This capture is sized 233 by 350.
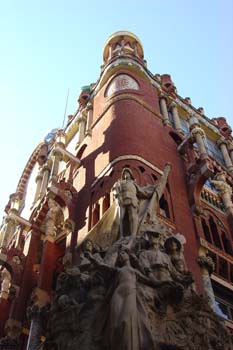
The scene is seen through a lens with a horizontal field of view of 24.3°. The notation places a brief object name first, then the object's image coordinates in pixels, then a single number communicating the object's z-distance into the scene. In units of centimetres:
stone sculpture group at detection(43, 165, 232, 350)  838
